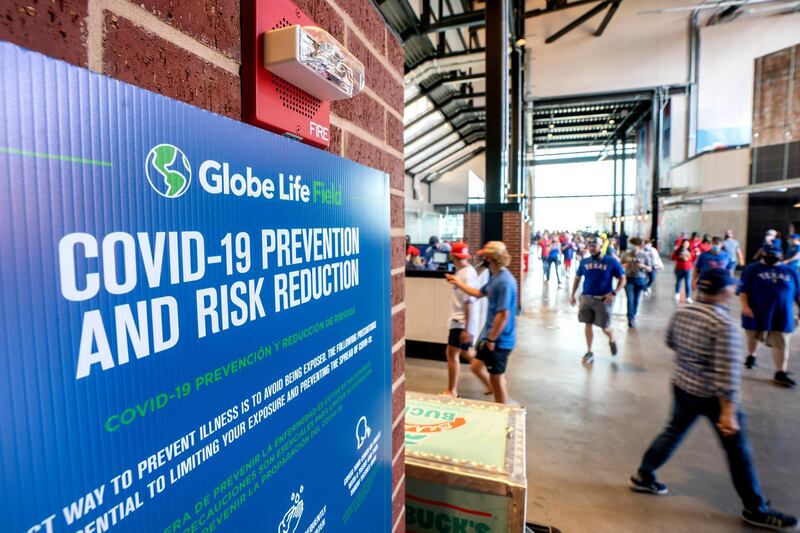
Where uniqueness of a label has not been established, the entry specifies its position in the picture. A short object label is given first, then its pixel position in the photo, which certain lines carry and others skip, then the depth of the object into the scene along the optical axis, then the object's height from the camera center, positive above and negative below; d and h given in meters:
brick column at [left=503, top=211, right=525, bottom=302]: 8.84 +0.12
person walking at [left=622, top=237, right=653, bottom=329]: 7.97 -0.80
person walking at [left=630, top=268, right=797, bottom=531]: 2.67 -0.94
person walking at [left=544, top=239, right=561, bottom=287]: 14.33 -0.56
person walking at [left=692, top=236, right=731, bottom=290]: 7.38 -0.40
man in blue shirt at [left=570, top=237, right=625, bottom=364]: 5.81 -0.76
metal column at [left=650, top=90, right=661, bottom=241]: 19.36 +3.88
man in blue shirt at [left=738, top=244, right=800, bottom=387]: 4.78 -0.75
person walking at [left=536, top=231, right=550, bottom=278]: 15.26 -0.42
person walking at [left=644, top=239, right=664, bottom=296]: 10.17 -0.56
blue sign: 0.40 -0.10
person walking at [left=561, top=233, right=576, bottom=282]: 15.20 -0.61
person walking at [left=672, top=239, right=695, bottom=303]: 9.53 -0.61
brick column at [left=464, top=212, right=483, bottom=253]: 9.15 +0.12
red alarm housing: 0.76 +0.28
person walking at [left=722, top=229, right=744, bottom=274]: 11.05 -0.26
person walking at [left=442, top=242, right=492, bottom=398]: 4.61 -0.97
